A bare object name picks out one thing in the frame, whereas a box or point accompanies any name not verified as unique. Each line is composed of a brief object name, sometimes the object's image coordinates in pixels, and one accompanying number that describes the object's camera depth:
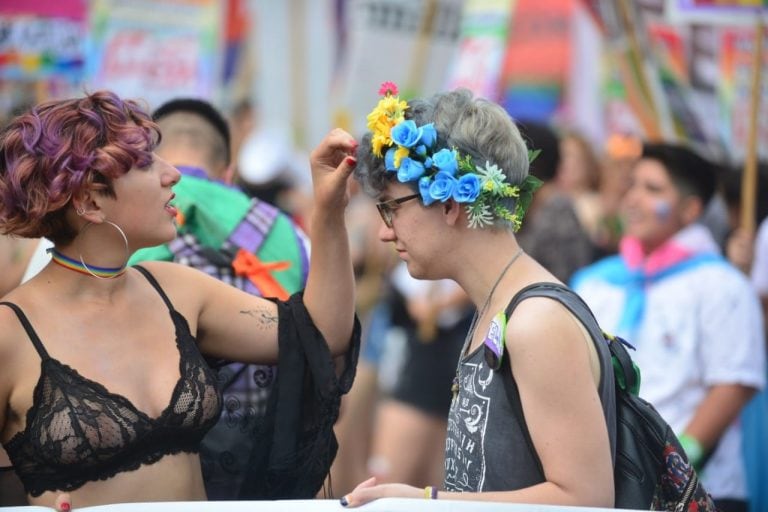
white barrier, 5.47
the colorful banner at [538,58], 25.47
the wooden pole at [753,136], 11.69
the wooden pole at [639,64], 14.11
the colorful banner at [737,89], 13.75
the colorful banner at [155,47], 16.53
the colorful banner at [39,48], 15.17
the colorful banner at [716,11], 11.99
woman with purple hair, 6.18
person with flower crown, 5.57
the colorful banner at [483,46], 14.84
